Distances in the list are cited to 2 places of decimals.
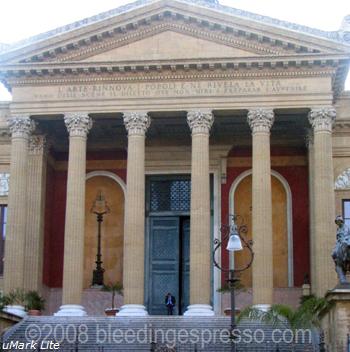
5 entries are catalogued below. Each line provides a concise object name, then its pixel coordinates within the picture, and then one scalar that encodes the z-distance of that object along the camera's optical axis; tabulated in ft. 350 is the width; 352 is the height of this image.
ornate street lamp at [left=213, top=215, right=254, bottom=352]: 75.87
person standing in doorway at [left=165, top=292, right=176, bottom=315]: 127.75
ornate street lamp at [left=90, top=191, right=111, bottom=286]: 132.98
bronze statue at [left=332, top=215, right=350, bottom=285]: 82.12
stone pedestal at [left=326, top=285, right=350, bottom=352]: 77.51
